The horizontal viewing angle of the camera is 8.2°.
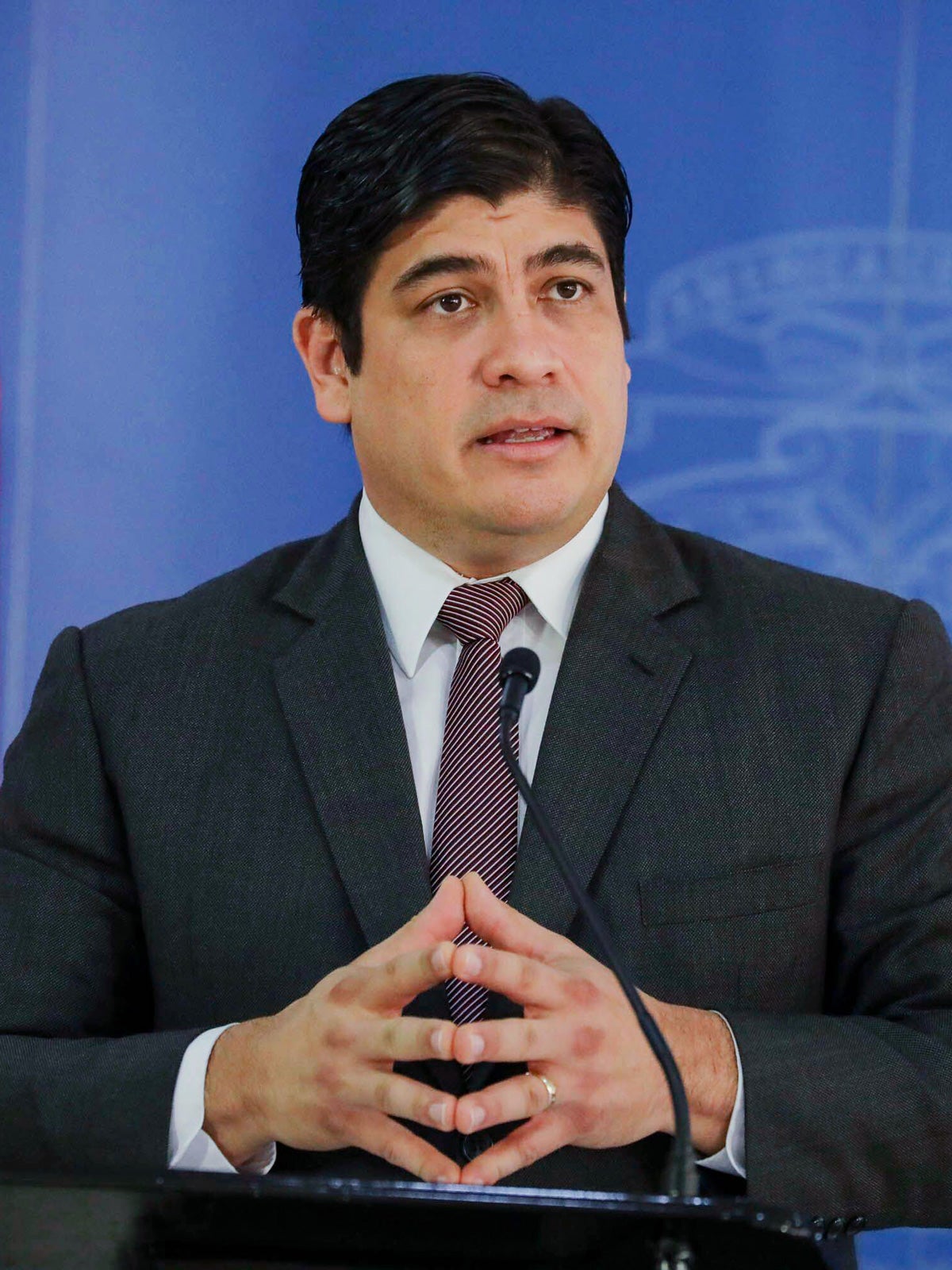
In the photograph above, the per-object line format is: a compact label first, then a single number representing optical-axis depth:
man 3.38
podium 3.08
